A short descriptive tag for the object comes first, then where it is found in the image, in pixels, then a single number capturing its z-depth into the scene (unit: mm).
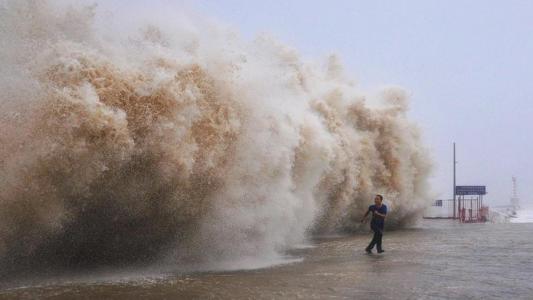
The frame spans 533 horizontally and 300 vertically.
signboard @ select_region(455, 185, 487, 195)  37250
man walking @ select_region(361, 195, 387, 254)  13727
